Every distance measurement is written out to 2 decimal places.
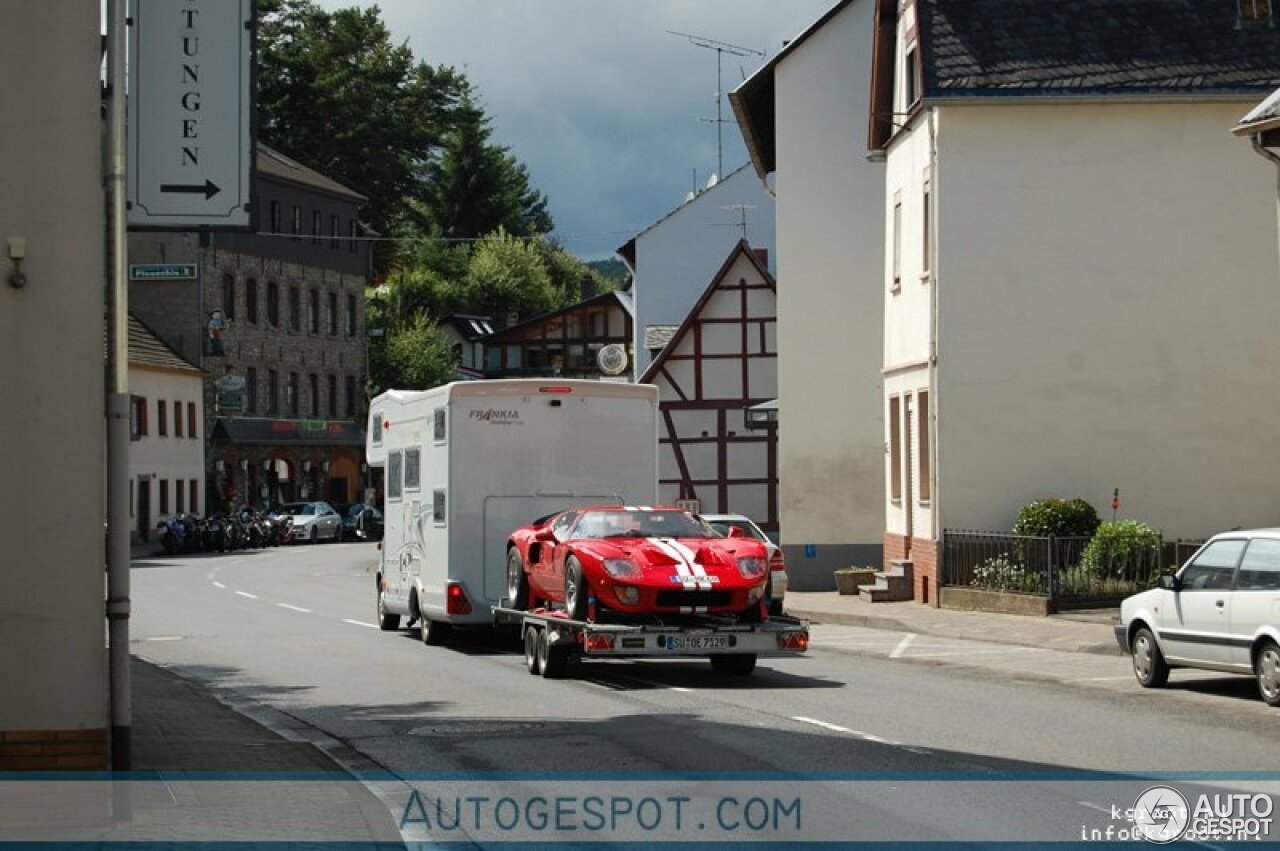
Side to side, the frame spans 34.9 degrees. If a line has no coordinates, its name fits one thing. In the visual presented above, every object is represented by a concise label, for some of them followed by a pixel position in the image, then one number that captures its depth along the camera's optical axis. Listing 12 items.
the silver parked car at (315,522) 73.25
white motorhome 22.97
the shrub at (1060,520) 29.11
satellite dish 61.06
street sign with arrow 12.70
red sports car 18.75
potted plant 35.44
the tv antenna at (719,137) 66.74
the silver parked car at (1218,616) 16.89
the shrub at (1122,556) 27.50
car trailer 18.42
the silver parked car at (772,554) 24.49
